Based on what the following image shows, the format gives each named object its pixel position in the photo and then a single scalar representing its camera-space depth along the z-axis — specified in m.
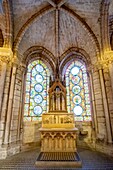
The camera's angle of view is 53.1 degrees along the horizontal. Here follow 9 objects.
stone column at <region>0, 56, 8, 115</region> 5.27
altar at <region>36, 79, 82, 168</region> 3.85
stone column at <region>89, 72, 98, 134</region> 6.16
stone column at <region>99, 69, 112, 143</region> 5.28
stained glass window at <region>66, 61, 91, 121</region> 7.20
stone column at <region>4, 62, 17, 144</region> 5.13
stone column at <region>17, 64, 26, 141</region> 5.95
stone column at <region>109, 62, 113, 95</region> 5.60
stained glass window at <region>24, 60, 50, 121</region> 7.03
